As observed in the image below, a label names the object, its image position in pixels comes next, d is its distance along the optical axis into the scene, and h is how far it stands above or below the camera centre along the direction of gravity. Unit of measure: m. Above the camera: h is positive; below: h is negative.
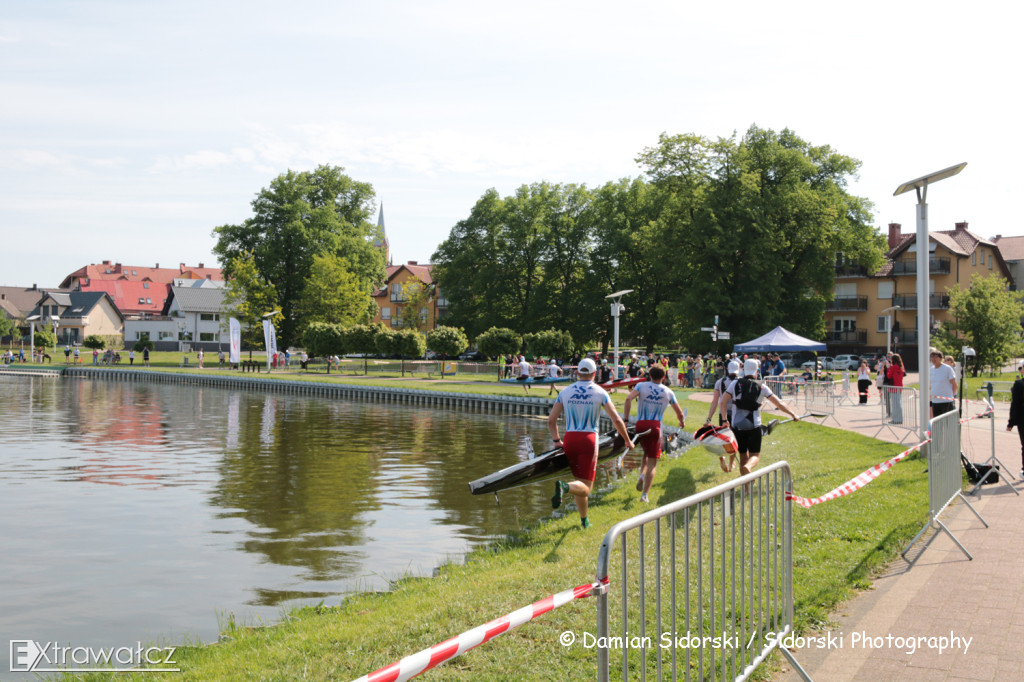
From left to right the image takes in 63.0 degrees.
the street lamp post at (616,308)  34.40 +1.73
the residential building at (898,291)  70.00 +5.29
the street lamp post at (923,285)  13.34 +1.09
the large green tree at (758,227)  49.97 +7.56
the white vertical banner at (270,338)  60.38 +0.67
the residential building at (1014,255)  83.62 +9.84
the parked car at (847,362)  64.16 -0.86
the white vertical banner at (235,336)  61.97 +0.81
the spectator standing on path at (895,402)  19.23 -1.20
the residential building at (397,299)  117.81 +7.23
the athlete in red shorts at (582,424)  10.22 -0.92
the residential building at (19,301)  122.19 +6.78
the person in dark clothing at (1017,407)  13.31 -0.87
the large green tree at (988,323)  43.94 +1.57
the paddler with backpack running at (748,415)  12.12 -0.95
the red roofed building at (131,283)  127.12 +9.78
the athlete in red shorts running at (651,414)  12.34 -0.98
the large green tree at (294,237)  71.44 +9.49
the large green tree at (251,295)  68.94 +4.34
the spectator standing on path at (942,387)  15.30 -0.65
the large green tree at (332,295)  67.62 +4.26
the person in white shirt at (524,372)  45.09 -1.26
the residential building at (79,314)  112.62 +4.32
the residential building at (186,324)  105.94 +2.93
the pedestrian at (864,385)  28.32 -1.20
